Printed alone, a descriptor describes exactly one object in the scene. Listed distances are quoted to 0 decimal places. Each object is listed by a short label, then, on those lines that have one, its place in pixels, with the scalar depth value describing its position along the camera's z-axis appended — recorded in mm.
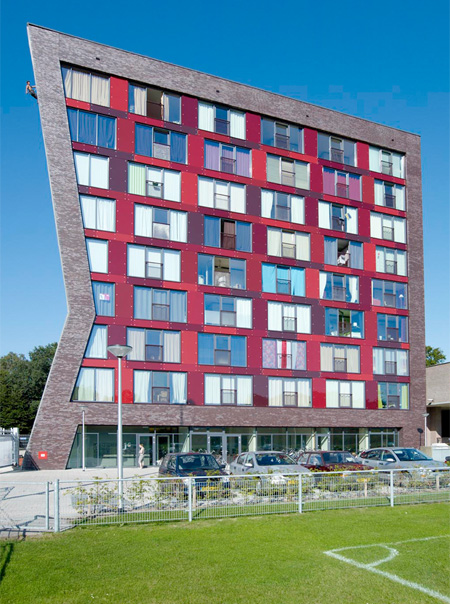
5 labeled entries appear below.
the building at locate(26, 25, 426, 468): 36594
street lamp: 17853
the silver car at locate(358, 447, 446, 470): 23953
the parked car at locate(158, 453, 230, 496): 18922
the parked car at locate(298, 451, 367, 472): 22948
